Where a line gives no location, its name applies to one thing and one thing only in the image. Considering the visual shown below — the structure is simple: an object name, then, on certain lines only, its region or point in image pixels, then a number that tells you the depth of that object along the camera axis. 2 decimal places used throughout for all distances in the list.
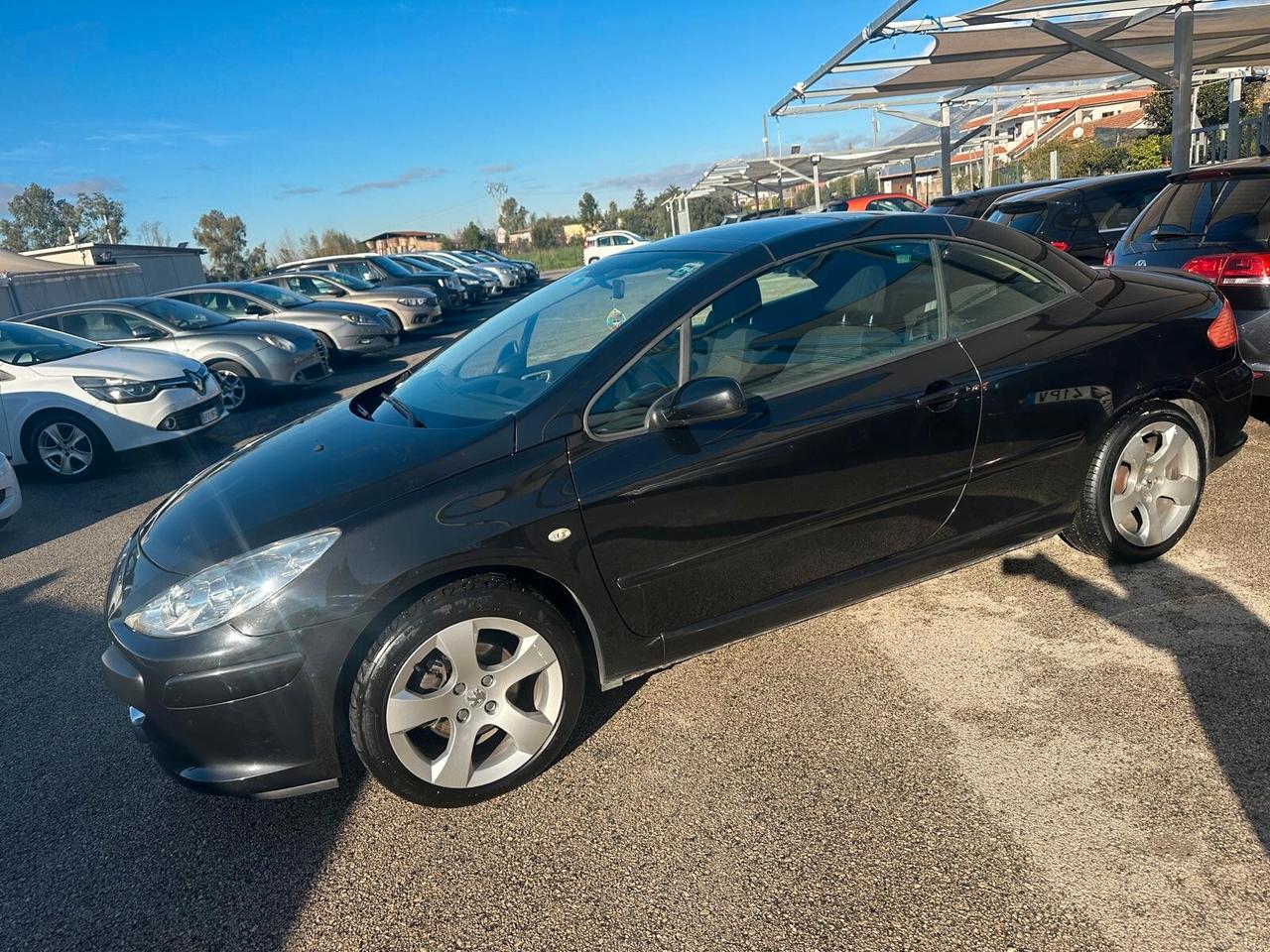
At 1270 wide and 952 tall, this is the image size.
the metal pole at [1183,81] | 11.16
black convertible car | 2.60
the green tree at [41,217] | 81.69
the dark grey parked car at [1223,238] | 4.79
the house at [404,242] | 64.56
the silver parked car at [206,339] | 10.48
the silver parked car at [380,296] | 16.48
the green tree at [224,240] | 75.08
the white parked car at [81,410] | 7.80
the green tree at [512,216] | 84.44
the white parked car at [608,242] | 33.60
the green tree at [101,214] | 81.06
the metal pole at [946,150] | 22.56
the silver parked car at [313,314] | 13.48
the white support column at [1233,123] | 18.28
